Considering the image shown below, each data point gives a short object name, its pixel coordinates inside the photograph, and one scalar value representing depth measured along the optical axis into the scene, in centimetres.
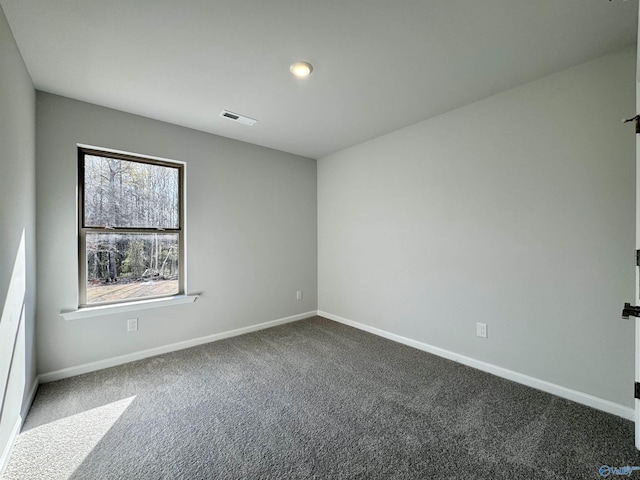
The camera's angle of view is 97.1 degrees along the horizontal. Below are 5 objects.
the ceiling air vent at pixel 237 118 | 285
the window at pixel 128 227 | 270
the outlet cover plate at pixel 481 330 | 261
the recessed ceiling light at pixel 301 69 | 206
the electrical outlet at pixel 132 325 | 285
